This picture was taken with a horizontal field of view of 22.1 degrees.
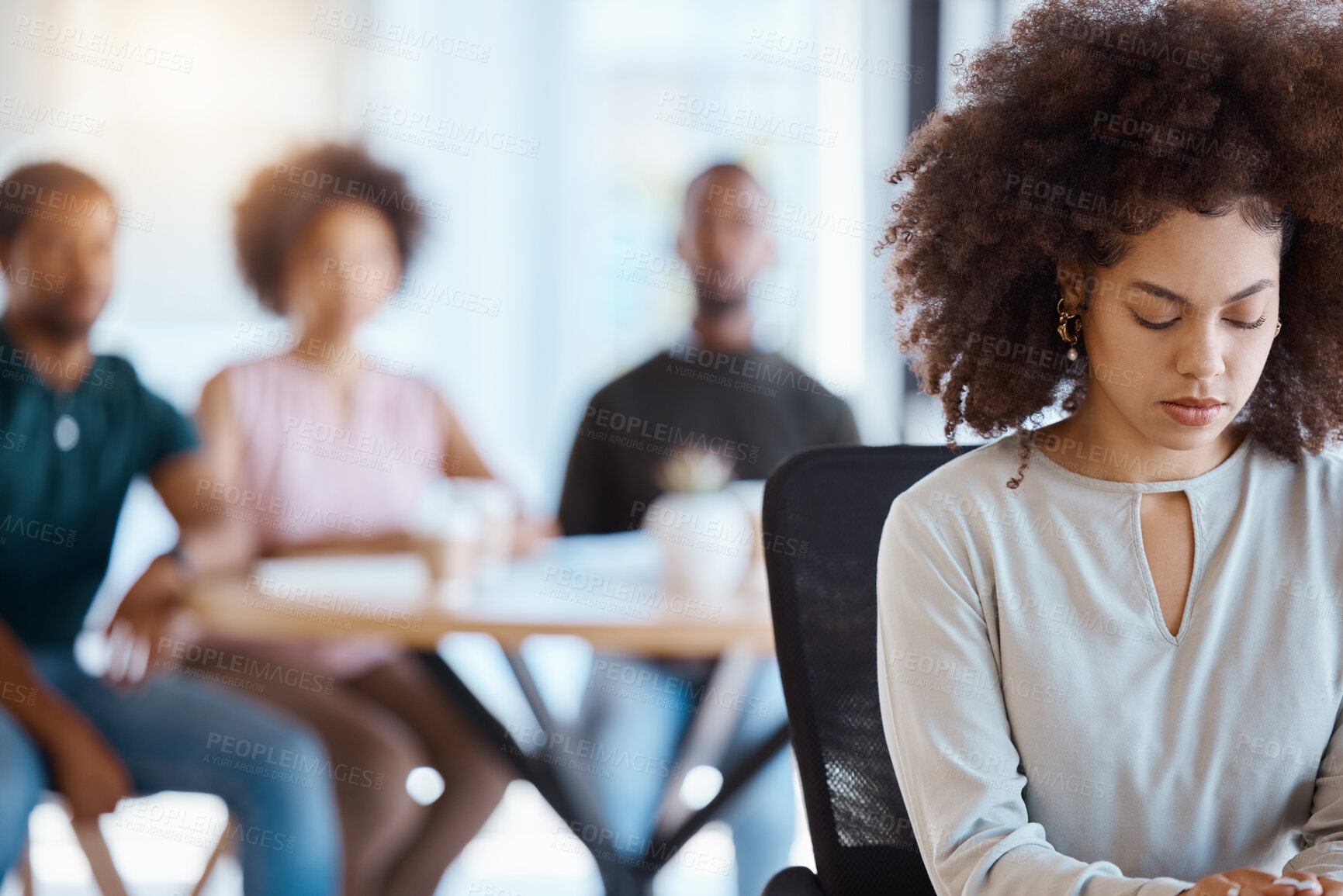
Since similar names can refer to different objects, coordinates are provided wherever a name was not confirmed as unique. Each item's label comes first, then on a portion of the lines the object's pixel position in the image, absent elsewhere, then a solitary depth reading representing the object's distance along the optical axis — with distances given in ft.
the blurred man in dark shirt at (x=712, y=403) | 15.26
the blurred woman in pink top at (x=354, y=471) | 14.48
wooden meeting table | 13.44
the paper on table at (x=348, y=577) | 13.68
